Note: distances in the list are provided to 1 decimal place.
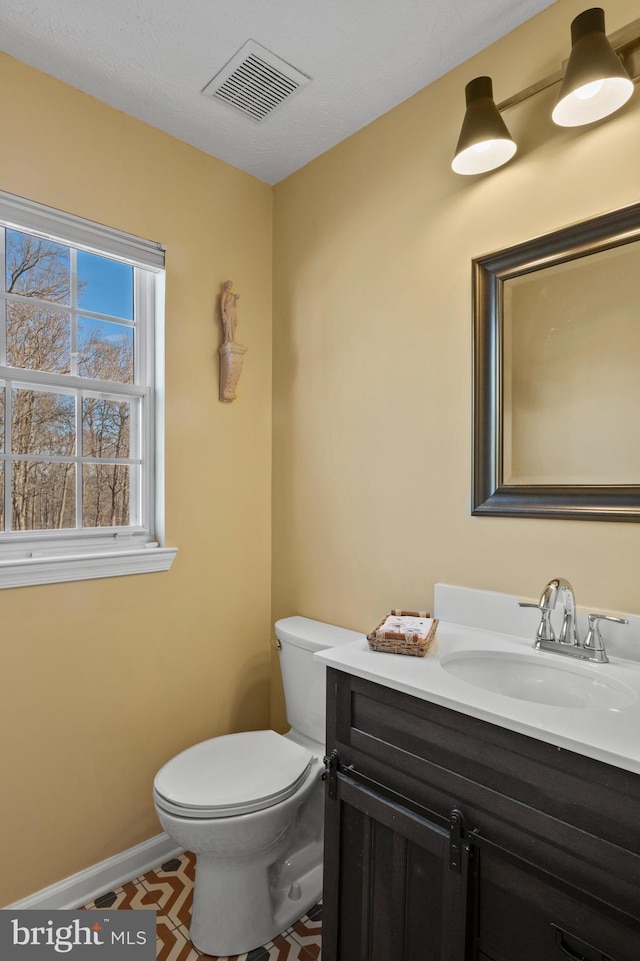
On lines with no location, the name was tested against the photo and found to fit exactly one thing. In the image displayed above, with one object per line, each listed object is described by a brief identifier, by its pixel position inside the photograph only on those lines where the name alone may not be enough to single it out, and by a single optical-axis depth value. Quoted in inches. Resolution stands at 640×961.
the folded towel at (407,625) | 54.5
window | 65.8
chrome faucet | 49.4
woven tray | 51.9
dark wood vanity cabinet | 34.5
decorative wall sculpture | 81.8
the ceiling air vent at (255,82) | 64.0
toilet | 57.2
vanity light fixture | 47.4
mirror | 51.4
